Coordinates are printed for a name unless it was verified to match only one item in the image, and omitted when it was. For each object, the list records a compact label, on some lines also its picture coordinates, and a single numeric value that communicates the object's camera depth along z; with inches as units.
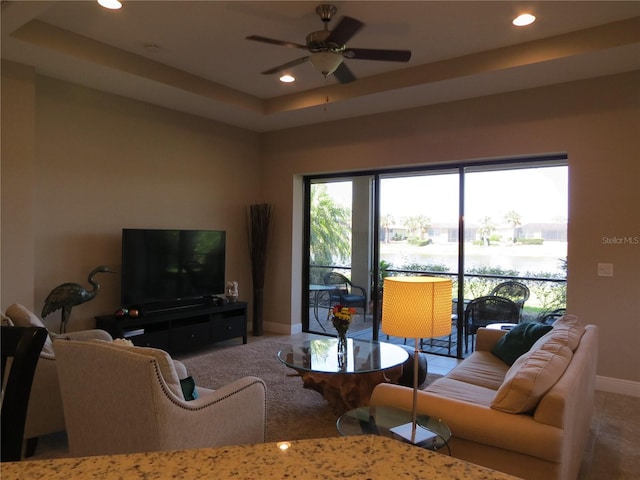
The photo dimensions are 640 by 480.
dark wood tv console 177.3
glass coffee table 127.1
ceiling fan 123.7
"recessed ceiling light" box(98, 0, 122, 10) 126.8
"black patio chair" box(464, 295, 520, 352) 191.2
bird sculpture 160.7
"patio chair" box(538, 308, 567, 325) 181.9
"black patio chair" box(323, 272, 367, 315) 237.1
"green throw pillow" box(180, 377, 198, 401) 88.2
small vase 135.9
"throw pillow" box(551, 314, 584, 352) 103.3
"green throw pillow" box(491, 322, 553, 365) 131.6
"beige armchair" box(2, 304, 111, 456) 106.3
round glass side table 81.1
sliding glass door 186.5
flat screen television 186.2
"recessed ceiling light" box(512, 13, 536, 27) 133.9
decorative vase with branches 244.4
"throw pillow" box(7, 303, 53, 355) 116.9
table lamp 84.7
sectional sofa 73.6
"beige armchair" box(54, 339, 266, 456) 74.6
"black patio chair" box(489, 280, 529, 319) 191.3
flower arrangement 141.8
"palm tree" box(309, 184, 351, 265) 244.1
